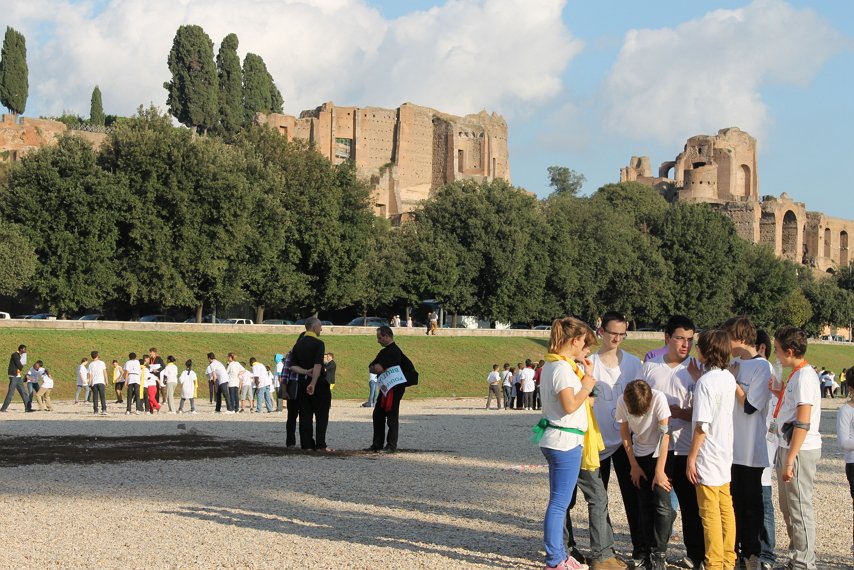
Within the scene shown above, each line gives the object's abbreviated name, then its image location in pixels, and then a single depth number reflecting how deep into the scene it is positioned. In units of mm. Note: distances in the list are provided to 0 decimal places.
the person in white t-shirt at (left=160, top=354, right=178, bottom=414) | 32000
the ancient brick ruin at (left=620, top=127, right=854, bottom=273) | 133750
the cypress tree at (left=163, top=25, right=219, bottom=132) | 103312
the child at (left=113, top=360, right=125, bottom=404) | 33812
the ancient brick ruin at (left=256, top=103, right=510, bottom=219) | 120750
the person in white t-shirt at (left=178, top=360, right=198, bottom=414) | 32281
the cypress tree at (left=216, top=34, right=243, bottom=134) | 105750
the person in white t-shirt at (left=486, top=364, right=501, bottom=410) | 39750
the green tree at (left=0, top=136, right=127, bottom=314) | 53125
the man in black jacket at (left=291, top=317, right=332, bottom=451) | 18500
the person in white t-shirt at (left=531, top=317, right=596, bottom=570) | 9492
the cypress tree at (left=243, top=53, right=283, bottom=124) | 109750
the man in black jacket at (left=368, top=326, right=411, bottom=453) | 18594
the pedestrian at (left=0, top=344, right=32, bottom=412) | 30688
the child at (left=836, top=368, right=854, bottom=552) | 10555
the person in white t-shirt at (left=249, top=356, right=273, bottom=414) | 33938
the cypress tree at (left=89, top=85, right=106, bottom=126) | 109375
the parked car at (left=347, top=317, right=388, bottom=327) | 71300
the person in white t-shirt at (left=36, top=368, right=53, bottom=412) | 32125
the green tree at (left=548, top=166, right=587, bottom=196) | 159750
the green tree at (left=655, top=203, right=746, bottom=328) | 87500
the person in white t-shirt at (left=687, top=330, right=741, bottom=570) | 9602
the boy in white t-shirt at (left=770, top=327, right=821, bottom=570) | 10211
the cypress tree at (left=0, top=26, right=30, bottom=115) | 97312
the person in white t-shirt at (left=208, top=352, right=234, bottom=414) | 32156
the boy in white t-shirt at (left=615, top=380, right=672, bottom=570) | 9930
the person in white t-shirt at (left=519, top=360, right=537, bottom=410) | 38844
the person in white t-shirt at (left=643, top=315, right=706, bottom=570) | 10070
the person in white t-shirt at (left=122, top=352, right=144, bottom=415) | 30516
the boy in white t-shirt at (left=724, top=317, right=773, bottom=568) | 10039
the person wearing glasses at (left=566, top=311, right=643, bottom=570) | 10523
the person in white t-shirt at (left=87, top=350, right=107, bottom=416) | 30469
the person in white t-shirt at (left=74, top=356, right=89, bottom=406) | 33625
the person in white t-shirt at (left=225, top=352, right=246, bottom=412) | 33041
